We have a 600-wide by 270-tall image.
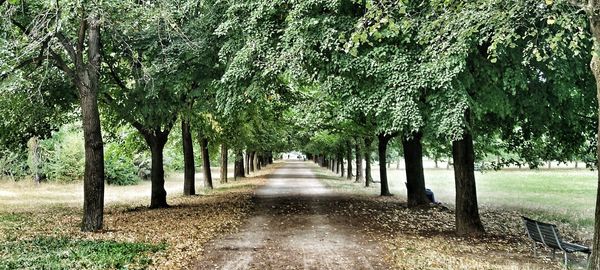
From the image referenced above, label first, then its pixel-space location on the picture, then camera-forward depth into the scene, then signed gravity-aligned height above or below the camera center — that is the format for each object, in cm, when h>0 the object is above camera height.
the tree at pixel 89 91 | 1181 +174
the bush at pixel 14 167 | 3388 -26
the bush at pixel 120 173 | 3747 -102
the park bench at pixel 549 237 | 881 -175
